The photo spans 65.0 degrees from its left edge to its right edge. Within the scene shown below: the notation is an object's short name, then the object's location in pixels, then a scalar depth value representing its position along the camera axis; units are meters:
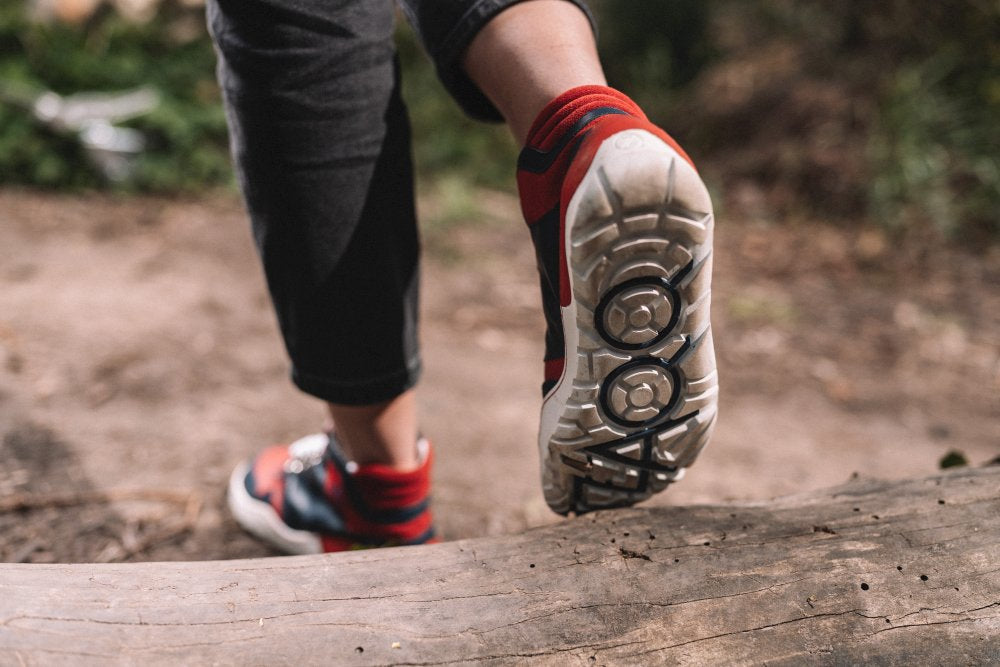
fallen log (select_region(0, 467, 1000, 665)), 0.82
